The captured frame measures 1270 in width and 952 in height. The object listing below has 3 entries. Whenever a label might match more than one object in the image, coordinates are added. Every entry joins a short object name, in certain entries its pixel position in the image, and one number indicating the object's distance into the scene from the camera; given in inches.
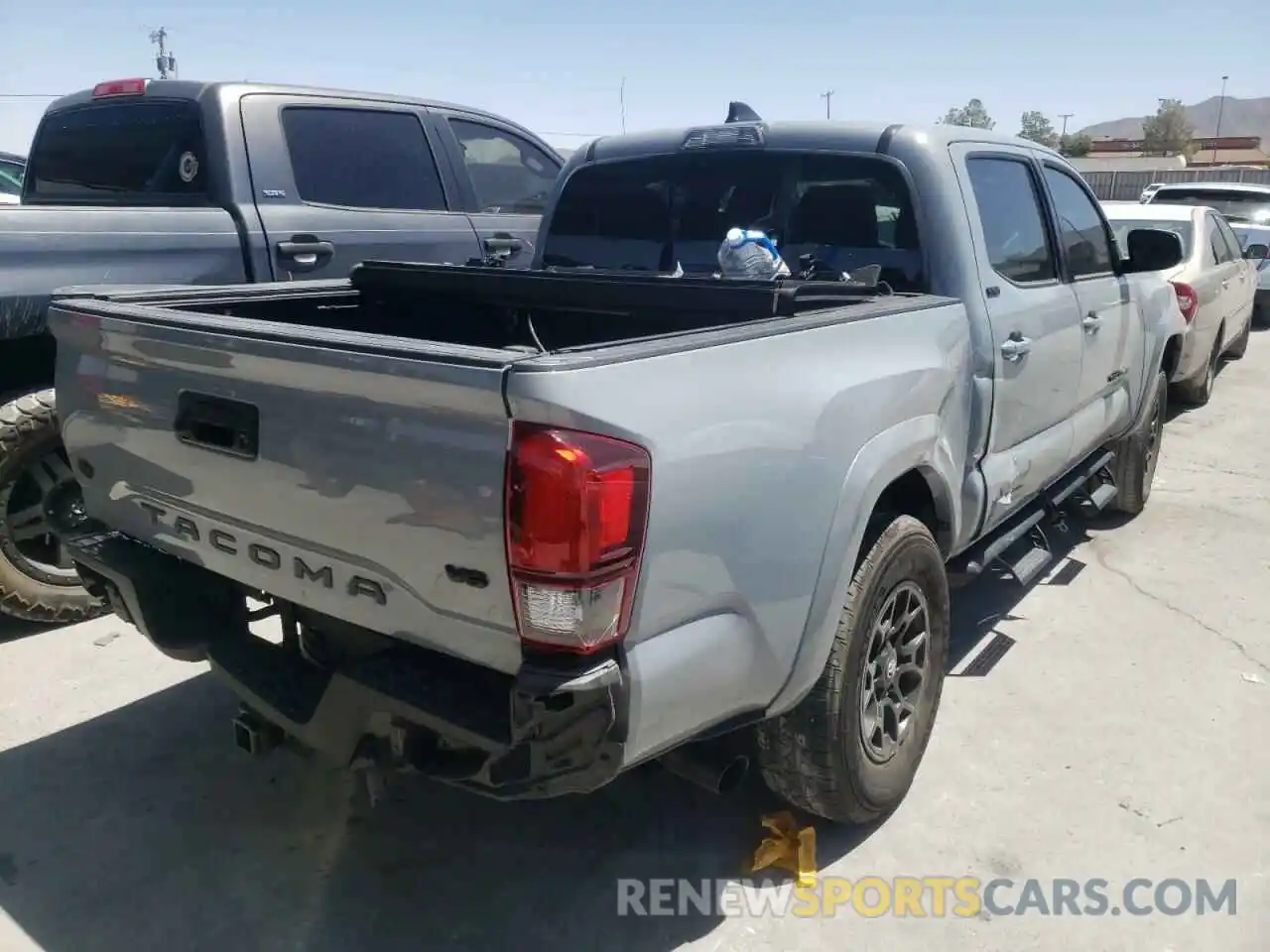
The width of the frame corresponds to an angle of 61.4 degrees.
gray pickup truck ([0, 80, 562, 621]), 160.1
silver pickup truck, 78.2
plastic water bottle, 136.9
